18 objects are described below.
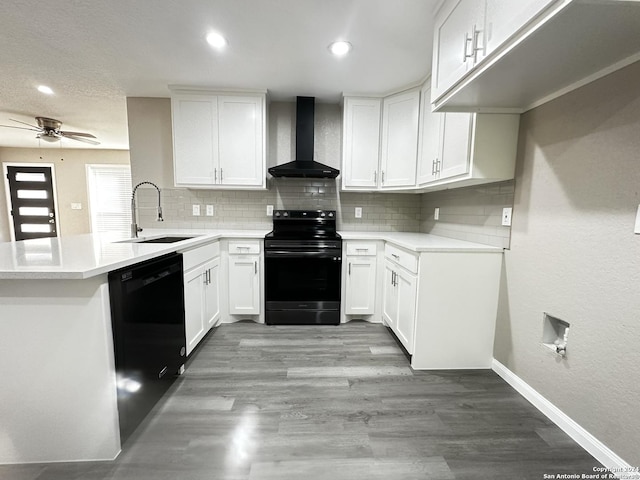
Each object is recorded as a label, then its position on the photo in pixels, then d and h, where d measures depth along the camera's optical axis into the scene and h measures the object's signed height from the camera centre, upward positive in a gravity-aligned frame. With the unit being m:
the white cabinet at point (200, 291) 1.95 -0.65
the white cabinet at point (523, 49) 0.87 +0.68
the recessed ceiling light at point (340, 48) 1.91 +1.22
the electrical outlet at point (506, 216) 1.82 +0.01
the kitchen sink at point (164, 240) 2.24 -0.24
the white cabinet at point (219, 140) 2.69 +0.75
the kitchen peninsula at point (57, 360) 1.09 -0.64
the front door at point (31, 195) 5.69 +0.31
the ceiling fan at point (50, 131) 3.65 +1.10
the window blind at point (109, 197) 5.86 +0.32
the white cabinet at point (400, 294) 2.00 -0.66
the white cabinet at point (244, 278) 2.67 -0.65
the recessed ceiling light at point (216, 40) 1.83 +1.22
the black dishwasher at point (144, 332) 1.22 -0.64
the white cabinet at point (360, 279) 2.71 -0.66
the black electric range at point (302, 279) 2.62 -0.65
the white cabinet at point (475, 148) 1.72 +0.47
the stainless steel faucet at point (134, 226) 2.18 -0.12
